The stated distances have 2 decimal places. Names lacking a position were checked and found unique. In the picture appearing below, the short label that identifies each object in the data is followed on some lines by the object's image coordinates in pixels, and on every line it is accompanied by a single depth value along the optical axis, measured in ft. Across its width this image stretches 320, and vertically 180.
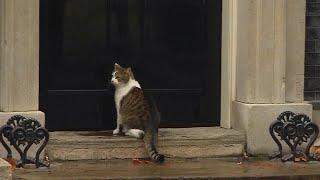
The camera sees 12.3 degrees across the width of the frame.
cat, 58.81
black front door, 61.43
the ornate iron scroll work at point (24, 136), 53.88
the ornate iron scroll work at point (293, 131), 58.39
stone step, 57.66
